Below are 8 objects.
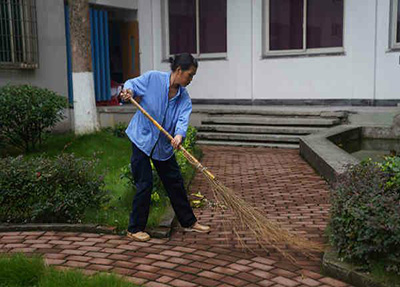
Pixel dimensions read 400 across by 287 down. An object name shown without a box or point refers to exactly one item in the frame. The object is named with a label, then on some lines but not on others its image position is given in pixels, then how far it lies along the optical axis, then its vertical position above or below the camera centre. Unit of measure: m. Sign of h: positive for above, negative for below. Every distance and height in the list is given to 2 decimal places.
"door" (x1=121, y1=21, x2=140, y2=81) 15.65 +1.02
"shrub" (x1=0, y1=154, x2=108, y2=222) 5.14 -1.17
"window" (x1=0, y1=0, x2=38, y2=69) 10.92 +1.09
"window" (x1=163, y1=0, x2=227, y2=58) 14.59 +1.60
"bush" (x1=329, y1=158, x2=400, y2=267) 3.52 -1.05
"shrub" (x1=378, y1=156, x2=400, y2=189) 4.20 -0.85
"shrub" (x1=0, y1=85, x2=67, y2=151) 8.95 -0.56
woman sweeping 4.72 -0.41
